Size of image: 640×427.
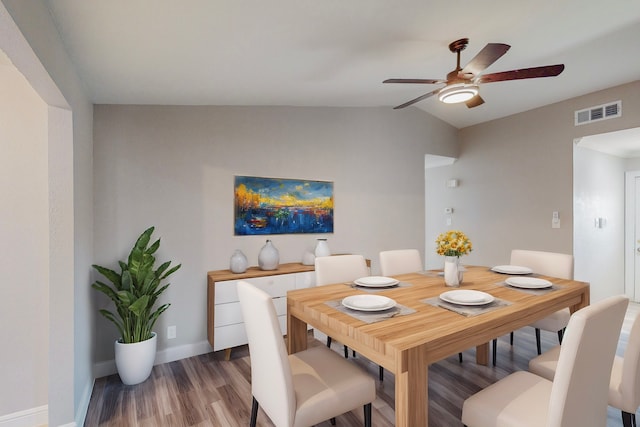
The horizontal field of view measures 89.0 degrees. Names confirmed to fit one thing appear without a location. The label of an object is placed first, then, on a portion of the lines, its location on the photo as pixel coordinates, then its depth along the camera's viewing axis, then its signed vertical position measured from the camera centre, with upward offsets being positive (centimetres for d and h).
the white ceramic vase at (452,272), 212 -38
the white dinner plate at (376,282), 212 -45
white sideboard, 281 -76
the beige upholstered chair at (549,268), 248 -45
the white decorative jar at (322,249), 340 -36
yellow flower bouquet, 213 -20
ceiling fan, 190 +90
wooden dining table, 124 -50
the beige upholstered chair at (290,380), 137 -81
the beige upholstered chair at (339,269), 248 -43
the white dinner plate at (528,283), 203 -45
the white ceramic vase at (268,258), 312 -41
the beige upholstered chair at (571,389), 113 -69
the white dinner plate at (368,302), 161 -46
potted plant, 238 -72
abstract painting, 322 +10
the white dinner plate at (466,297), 169 -45
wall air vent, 346 +110
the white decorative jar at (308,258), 342 -45
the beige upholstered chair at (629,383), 147 -82
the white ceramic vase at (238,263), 297 -43
